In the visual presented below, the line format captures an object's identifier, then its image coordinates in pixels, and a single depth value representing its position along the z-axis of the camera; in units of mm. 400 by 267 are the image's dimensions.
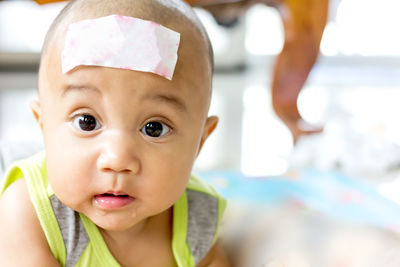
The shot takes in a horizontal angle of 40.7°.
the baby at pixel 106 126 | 633
